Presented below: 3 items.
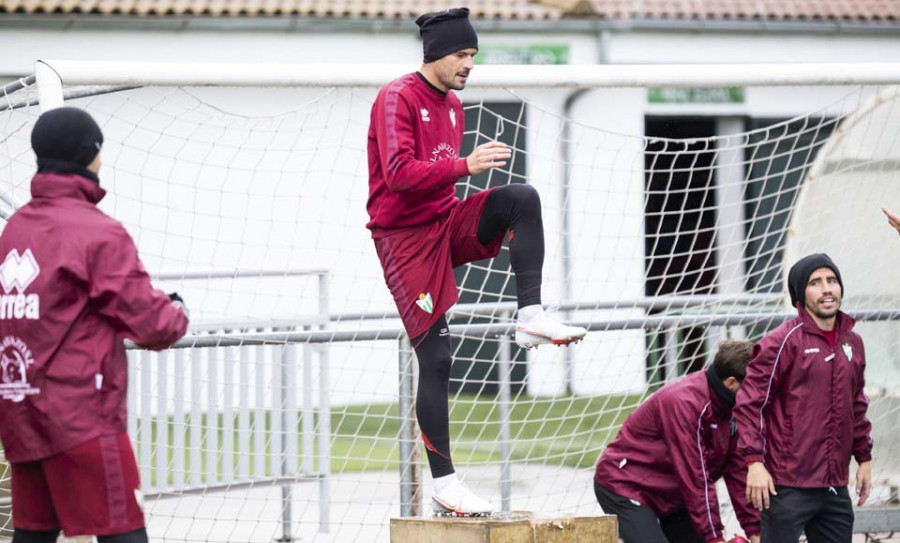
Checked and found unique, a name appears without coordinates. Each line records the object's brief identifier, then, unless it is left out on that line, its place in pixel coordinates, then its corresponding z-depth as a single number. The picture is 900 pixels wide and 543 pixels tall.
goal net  14.32
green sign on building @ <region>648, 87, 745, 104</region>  30.53
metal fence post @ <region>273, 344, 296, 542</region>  14.62
